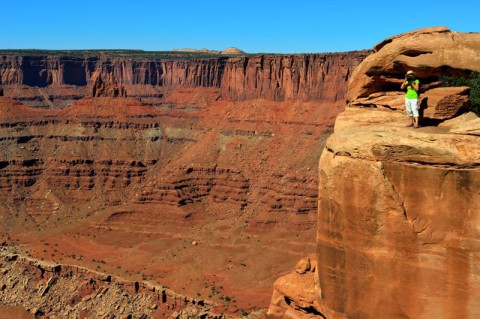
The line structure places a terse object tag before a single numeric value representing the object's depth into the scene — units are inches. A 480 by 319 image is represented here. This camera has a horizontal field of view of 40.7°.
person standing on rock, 751.1
